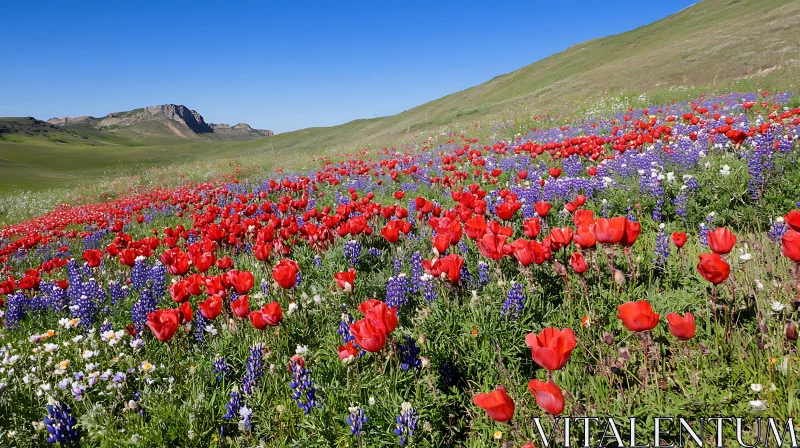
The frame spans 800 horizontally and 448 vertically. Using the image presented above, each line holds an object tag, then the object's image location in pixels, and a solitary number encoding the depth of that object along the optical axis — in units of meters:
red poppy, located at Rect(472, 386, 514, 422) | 1.56
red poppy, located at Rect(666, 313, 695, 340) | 1.89
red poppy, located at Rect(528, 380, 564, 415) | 1.50
